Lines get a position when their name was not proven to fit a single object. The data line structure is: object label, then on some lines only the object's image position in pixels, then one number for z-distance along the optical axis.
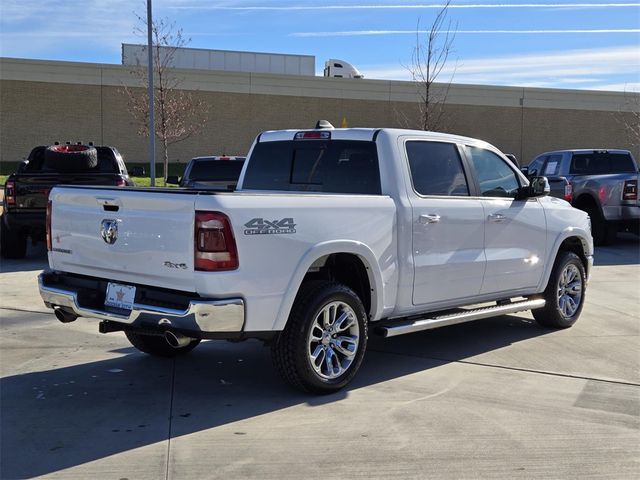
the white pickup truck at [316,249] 4.52
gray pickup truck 13.84
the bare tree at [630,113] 41.28
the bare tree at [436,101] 35.58
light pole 17.66
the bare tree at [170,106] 29.48
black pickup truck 11.27
